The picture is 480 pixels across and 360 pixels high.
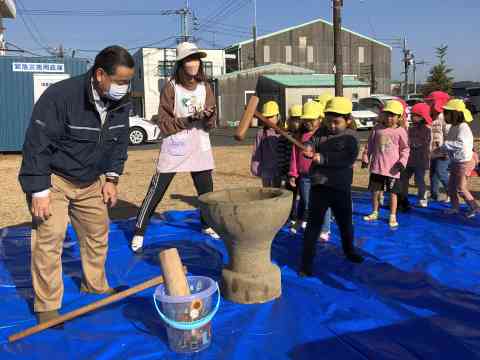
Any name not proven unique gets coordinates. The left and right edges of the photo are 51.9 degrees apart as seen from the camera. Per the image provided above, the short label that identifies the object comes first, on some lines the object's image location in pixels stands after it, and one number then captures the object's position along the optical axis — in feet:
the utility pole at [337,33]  48.00
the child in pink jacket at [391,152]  17.48
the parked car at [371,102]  75.32
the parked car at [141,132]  58.08
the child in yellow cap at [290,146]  17.13
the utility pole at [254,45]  133.80
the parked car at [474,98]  101.87
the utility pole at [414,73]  176.93
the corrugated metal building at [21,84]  46.01
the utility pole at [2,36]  59.97
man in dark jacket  9.43
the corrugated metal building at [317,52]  142.51
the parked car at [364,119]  71.41
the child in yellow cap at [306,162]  15.67
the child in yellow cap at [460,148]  17.94
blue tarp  8.97
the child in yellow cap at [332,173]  12.85
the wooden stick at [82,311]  9.50
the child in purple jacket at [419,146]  19.89
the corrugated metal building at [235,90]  106.73
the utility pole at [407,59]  158.42
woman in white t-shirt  15.19
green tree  123.34
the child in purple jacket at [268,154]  17.31
